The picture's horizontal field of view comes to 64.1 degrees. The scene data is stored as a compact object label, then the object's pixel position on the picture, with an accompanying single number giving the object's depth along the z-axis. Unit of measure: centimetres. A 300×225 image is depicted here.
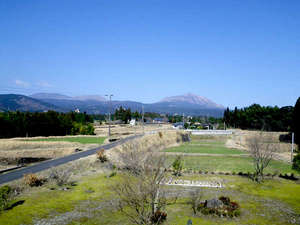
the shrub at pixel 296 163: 2434
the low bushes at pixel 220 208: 1575
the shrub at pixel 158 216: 1372
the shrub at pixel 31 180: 1998
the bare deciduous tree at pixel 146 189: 1012
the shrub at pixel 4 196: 1555
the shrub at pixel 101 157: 2996
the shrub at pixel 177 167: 2629
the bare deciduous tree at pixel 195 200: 1666
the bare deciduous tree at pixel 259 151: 2485
